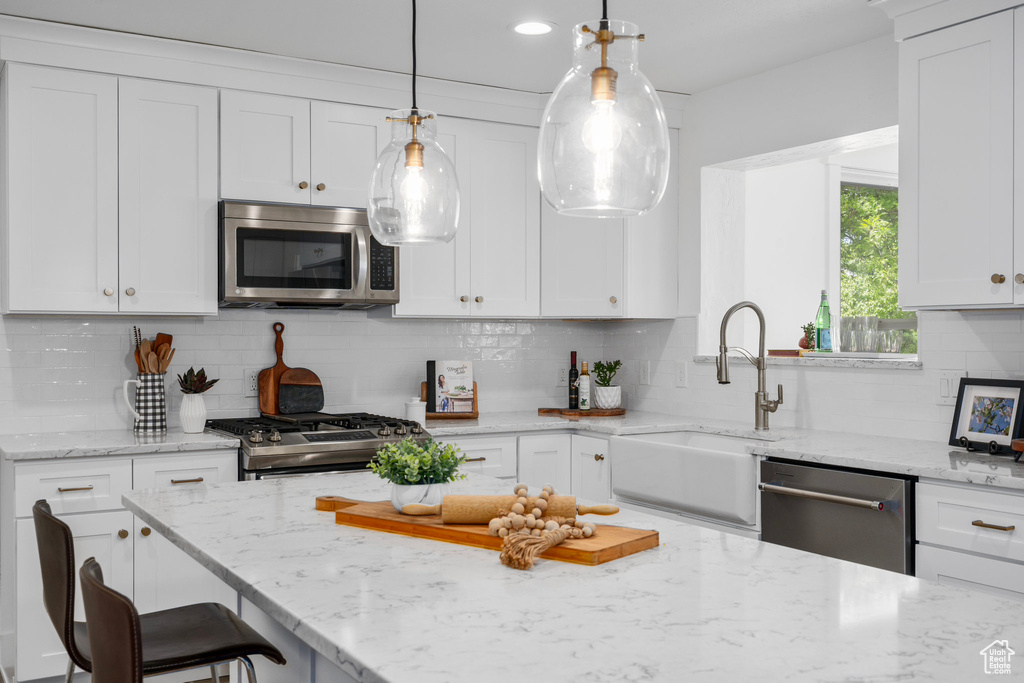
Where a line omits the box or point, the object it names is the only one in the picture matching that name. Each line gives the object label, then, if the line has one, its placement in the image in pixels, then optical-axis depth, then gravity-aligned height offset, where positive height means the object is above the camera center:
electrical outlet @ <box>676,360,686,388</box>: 4.55 -0.16
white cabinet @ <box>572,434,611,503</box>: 4.02 -0.59
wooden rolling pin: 1.84 -0.35
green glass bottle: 4.00 +0.06
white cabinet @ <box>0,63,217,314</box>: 3.34 +0.59
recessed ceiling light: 3.36 +1.23
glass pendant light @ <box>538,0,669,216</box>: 1.36 +0.34
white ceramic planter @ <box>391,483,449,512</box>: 1.97 -0.34
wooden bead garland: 1.60 -0.37
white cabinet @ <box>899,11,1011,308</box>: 2.81 +0.59
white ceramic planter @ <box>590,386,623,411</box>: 4.62 -0.28
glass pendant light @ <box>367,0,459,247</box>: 1.89 +0.34
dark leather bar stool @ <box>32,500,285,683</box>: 1.78 -0.64
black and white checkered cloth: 3.59 -0.25
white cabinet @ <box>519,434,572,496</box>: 4.10 -0.56
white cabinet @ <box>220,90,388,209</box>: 3.72 +0.85
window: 4.30 +0.46
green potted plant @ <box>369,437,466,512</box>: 1.97 -0.29
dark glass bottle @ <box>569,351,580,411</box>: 4.67 -0.24
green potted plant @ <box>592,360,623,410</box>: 4.62 -0.23
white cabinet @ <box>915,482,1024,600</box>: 2.52 -0.58
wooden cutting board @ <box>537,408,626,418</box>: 4.46 -0.35
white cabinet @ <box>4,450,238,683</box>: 3.12 -0.73
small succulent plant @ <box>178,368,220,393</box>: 3.63 -0.16
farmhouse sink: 3.25 -0.52
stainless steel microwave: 3.67 +0.37
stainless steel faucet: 3.80 -0.15
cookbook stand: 4.34 -0.35
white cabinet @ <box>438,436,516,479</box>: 3.95 -0.51
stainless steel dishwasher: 2.79 -0.57
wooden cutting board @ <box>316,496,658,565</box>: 1.65 -0.39
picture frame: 2.95 -0.25
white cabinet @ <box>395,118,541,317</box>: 4.19 +0.50
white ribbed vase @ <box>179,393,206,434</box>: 3.57 -0.29
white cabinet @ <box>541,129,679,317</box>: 4.41 +0.40
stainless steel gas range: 3.37 -0.39
